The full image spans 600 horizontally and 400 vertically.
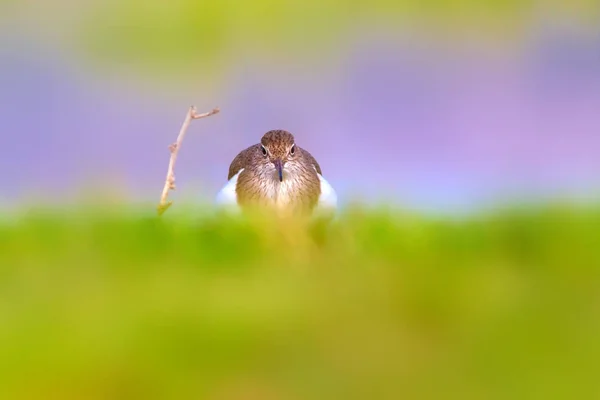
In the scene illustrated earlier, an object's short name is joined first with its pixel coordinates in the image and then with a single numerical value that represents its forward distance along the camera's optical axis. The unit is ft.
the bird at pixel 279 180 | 25.35
